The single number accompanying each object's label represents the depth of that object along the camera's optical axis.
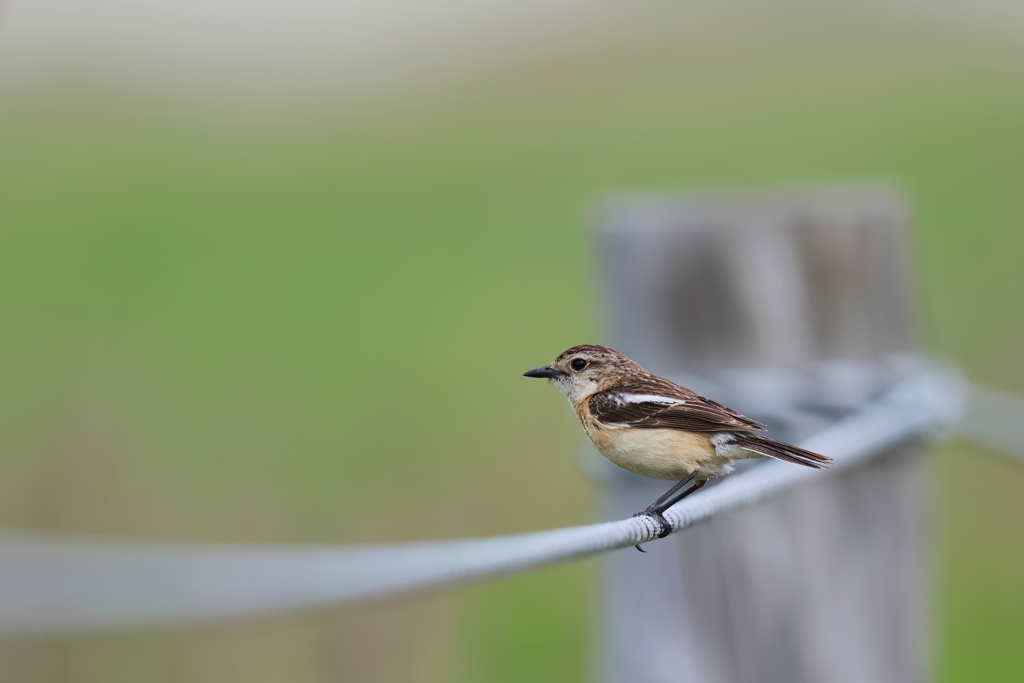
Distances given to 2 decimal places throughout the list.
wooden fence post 6.80
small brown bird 6.60
